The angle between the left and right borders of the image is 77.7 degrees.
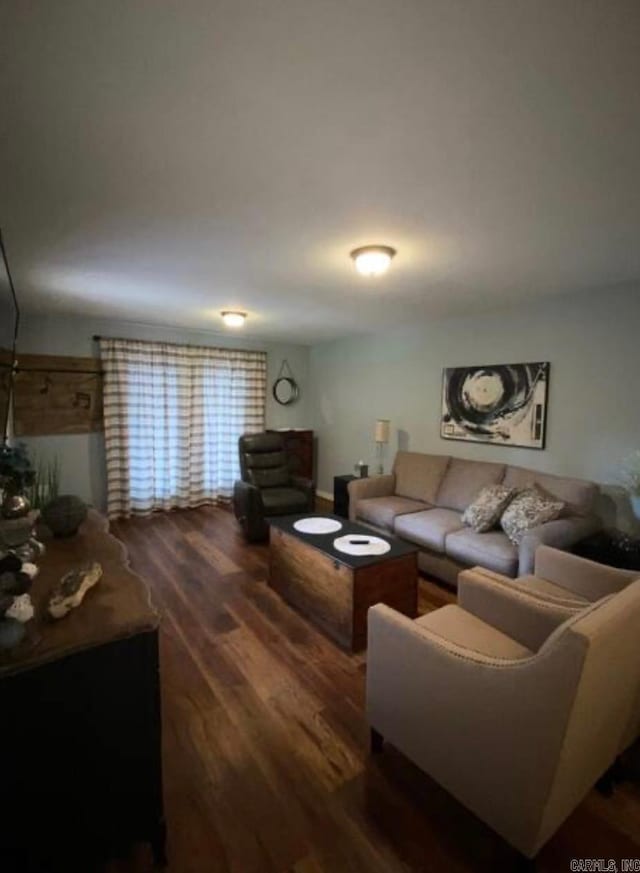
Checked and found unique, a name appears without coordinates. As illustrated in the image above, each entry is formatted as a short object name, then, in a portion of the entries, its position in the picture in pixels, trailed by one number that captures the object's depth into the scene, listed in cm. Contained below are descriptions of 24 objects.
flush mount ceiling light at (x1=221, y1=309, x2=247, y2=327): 387
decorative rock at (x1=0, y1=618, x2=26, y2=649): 93
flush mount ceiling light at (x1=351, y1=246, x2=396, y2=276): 225
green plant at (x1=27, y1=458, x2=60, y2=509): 178
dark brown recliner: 397
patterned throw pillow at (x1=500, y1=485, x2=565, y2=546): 278
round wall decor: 586
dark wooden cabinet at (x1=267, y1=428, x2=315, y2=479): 548
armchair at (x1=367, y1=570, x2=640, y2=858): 105
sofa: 271
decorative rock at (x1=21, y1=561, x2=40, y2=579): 110
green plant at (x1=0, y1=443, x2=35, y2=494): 135
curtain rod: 443
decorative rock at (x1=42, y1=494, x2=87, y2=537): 166
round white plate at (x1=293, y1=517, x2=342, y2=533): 279
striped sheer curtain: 457
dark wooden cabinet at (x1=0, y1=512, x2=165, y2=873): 96
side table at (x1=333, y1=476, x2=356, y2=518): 464
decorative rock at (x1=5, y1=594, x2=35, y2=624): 97
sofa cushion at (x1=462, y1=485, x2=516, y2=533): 305
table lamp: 463
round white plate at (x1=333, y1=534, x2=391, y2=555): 243
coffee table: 228
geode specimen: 108
